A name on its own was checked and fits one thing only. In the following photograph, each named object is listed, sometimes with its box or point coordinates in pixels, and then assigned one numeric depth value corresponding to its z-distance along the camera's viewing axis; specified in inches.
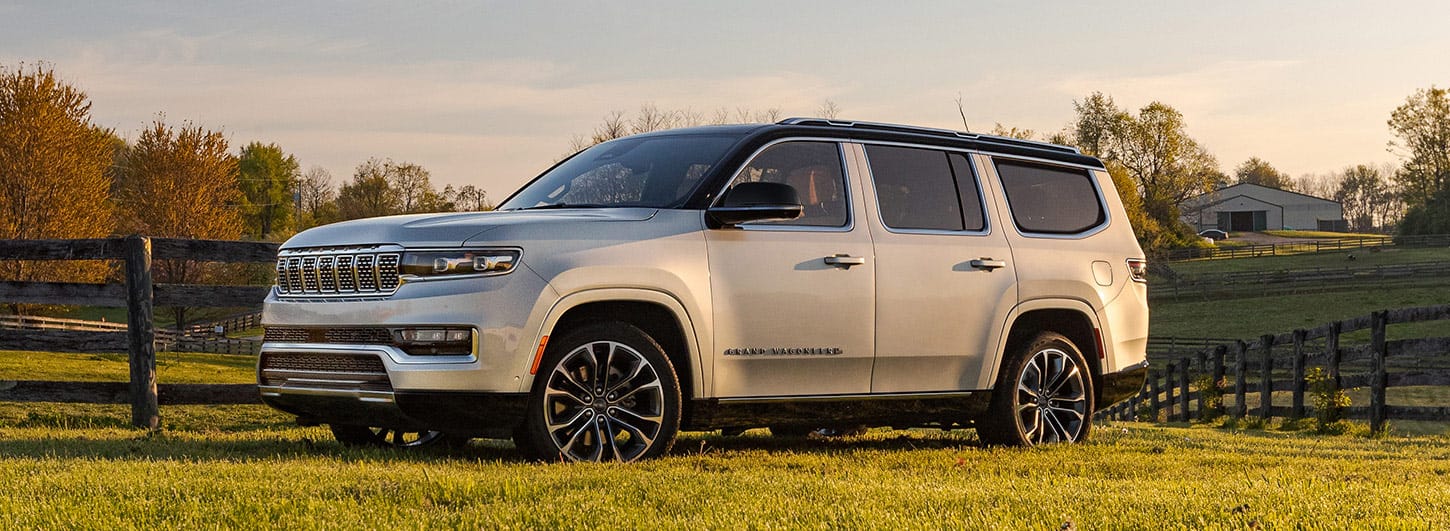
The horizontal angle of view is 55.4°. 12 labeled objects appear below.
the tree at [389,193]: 3345.7
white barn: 4896.7
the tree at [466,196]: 3472.7
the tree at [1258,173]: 5964.6
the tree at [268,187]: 3983.8
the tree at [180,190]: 1793.8
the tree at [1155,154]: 3341.5
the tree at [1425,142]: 3385.8
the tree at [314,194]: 4101.9
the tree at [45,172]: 1462.8
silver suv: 263.4
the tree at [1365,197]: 6146.7
